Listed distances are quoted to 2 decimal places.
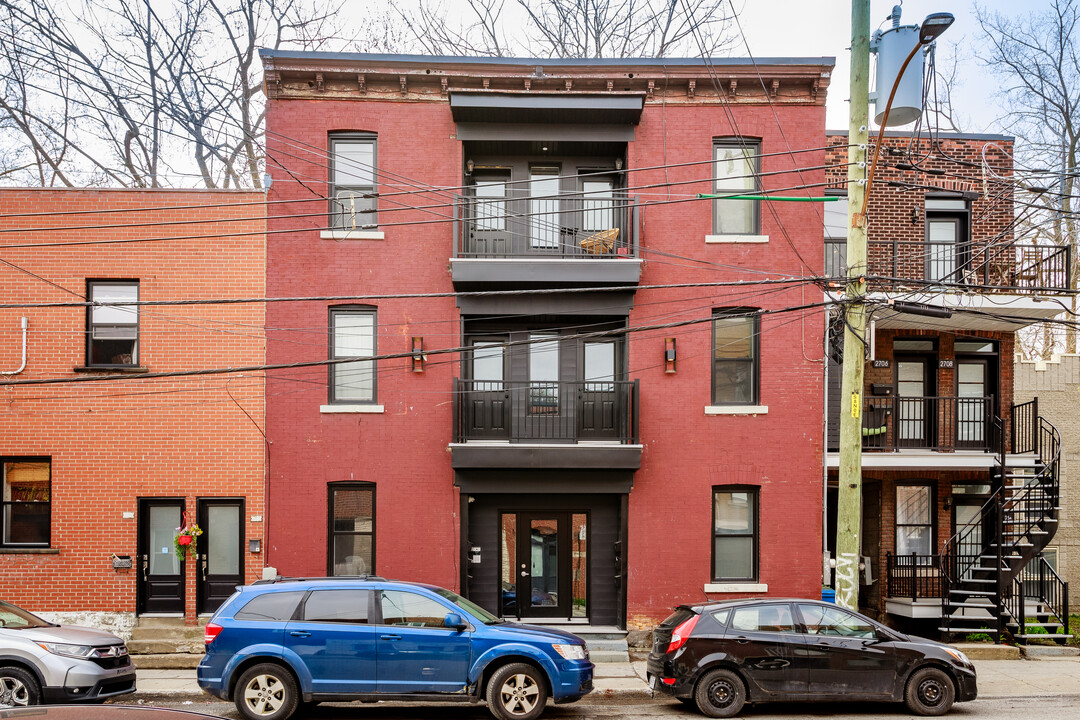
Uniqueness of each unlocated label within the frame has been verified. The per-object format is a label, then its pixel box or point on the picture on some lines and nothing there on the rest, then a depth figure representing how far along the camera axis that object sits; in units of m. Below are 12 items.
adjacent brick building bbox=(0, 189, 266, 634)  15.23
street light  9.90
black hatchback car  10.80
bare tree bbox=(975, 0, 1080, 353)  23.64
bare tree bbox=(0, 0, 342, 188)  22.56
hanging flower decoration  14.88
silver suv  10.35
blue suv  10.28
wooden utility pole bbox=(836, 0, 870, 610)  11.60
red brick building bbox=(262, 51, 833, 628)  15.36
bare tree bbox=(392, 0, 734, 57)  24.72
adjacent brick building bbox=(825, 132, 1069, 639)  15.90
